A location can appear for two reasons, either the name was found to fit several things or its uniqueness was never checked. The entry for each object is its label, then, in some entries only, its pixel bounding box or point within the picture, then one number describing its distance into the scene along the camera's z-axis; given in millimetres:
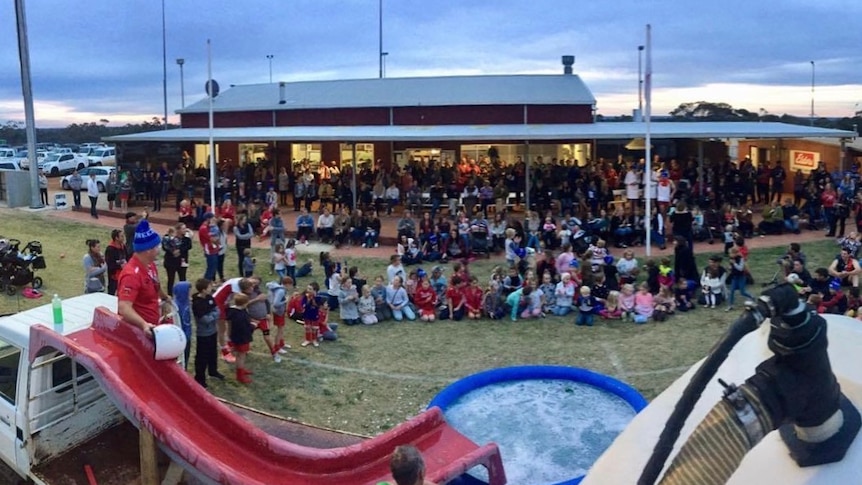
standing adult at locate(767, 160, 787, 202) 21844
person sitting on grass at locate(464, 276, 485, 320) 12953
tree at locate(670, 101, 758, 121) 63544
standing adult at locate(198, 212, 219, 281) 13773
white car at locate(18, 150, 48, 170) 37781
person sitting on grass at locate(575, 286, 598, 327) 12414
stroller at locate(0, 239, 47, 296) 13688
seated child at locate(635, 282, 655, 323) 12446
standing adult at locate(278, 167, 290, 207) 24297
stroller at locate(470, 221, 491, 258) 17078
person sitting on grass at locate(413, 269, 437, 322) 12953
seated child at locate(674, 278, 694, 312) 12862
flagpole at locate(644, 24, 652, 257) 15492
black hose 1810
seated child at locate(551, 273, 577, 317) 12992
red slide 5254
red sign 24912
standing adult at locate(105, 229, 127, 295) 12070
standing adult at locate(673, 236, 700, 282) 13492
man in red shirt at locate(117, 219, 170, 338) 6055
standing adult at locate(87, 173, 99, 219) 23547
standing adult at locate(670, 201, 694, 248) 15375
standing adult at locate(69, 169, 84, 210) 24703
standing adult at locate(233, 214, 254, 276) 14562
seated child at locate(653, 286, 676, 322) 12414
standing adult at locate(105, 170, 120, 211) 24875
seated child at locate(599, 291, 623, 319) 12719
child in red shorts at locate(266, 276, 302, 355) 10883
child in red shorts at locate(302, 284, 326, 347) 11469
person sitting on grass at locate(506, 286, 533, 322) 12898
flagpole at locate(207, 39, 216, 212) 18844
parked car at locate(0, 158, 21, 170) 34016
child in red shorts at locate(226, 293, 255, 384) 9531
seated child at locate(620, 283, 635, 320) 12625
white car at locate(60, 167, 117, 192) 31781
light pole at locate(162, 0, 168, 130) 58762
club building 21750
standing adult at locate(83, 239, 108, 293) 11972
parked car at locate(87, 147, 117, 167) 44250
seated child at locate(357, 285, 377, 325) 12570
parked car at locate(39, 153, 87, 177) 41125
